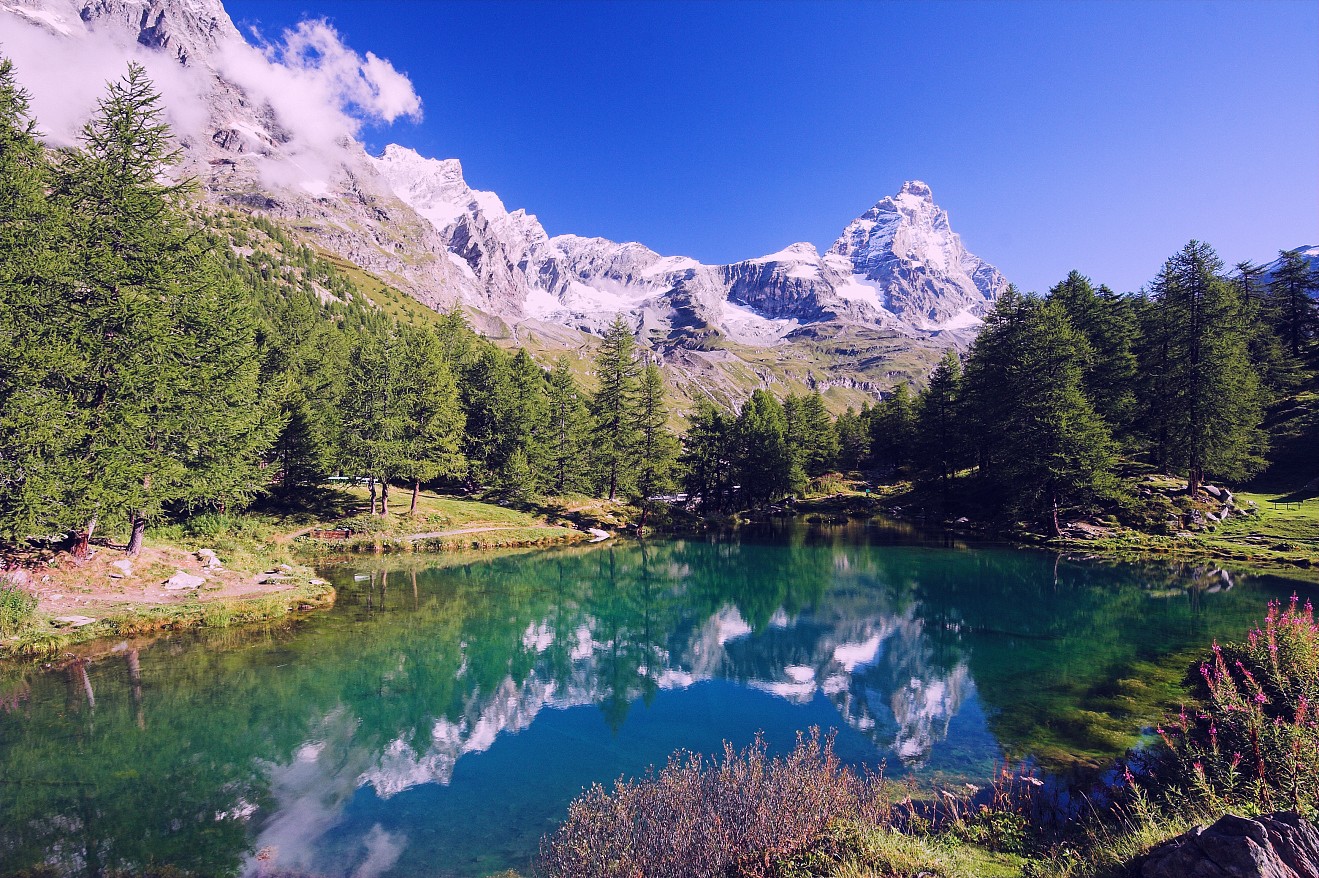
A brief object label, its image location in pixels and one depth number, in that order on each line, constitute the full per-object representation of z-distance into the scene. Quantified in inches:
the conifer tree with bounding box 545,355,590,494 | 2364.7
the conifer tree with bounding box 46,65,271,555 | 867.4
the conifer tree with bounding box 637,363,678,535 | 2391.7
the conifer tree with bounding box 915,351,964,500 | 2628.0
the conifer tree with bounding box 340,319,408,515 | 1721.2
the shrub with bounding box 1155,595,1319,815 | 315.3
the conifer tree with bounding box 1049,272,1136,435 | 2005.4
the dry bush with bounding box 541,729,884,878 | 307.1
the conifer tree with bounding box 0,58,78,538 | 769.6
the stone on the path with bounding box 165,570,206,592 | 921.5
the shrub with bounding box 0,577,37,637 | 697.0
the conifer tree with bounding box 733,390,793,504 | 2874.0
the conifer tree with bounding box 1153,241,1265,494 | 1807.3
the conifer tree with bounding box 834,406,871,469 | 3769.7
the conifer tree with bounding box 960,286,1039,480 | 2097.7
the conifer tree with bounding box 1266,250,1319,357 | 2935.5
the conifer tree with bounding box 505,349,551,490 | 2274.9
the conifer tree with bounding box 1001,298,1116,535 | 1785.2
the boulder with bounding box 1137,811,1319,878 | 205.5
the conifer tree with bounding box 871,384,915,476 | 3312.0
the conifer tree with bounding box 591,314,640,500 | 2364.7
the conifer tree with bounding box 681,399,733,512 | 2883.9
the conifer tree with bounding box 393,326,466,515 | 1852.9
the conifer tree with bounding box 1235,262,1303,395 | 2471.5
